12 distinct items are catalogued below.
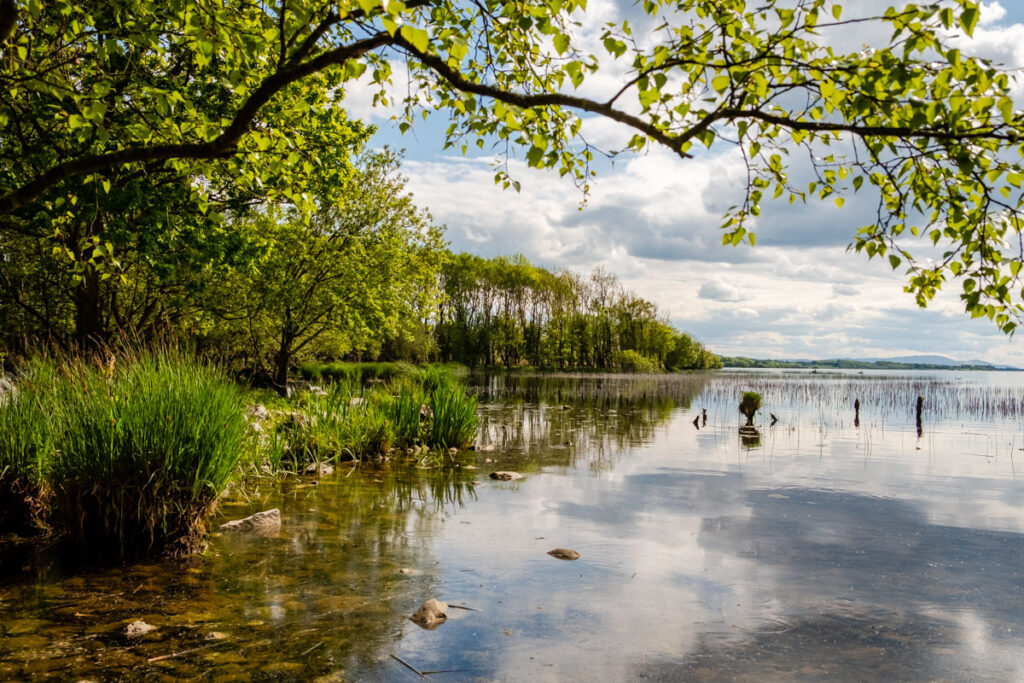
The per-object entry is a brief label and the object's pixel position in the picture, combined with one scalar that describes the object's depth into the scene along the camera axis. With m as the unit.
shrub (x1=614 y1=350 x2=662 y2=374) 70.81
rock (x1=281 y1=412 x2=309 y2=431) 13.07
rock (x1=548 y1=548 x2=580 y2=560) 7.27
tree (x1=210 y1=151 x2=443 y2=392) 22.84
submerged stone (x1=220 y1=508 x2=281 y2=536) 7.77
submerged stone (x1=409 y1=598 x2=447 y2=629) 5.36
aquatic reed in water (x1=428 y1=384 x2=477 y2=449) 14.59
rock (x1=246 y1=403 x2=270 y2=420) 13.87
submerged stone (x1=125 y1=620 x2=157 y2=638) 4.90
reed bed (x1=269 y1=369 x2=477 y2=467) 12.59
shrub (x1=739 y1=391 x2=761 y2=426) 22.97
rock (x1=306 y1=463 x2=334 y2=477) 11.59
